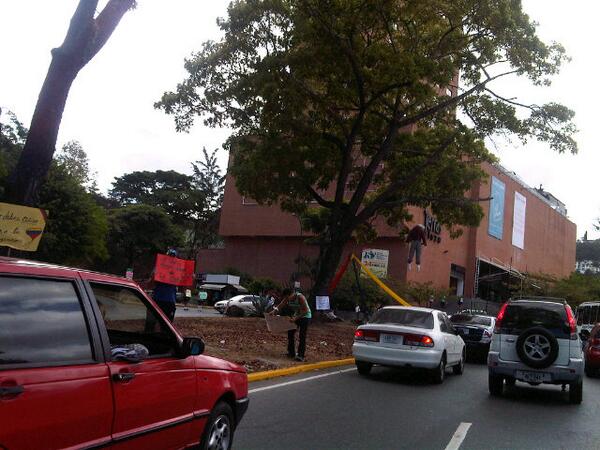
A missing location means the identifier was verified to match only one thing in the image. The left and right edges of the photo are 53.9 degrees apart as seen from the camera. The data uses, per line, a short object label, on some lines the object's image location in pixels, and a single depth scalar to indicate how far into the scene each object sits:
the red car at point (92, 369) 3.12
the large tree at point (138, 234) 64.56
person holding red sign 11.82
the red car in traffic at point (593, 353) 15.66
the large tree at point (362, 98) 18.58
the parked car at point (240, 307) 32.41
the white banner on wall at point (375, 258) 44.04
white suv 10.24
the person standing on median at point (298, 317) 13.27
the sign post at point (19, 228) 7.84
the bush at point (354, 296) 39.16
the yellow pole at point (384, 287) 25.09
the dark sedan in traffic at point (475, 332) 17.61
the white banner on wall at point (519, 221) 66.25
